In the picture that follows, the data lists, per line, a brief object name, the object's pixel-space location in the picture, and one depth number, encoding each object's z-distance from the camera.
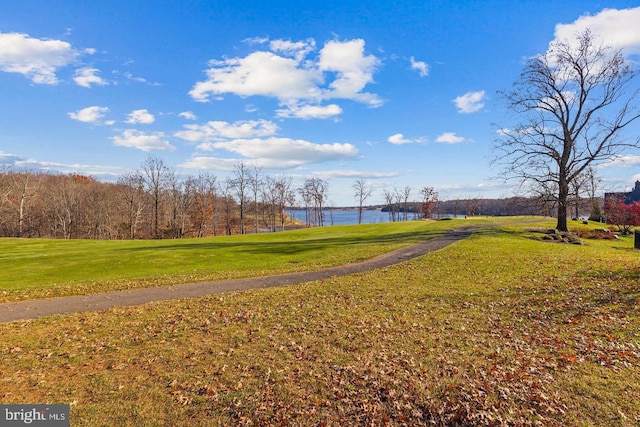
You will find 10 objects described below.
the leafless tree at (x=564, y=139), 26.94
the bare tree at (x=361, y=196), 79.50
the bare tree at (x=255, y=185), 61.99
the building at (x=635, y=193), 101.06
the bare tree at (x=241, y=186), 61.09
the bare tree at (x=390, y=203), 97.14
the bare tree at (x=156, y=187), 53.97
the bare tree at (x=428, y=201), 89.94
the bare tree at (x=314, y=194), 77.69
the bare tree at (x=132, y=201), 55.45
